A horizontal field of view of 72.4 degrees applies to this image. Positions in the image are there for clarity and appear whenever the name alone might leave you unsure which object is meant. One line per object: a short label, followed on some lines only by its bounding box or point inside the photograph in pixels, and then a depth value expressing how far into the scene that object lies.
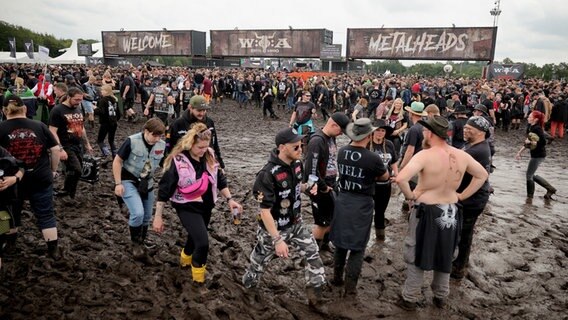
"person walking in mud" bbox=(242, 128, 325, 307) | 3.44
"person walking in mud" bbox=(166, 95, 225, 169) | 5.50
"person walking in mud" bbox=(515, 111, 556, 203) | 6.92
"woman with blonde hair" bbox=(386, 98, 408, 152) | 7.71
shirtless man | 3.55
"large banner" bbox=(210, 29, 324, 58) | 33.41
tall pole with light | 38.17
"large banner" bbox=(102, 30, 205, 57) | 36.88
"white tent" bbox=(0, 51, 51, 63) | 38.76
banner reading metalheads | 28.25
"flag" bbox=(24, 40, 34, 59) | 27.17
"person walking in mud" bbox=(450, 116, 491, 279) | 4.30
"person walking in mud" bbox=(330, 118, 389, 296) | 3.71
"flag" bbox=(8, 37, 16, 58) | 30.42
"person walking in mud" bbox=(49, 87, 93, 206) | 5.81
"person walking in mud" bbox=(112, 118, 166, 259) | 4.38
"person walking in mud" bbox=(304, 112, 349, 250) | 4.32
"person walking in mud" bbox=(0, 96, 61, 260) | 4.12
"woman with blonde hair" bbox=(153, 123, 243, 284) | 3.78
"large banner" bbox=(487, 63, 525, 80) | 28.11
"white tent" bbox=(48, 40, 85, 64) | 43.79
